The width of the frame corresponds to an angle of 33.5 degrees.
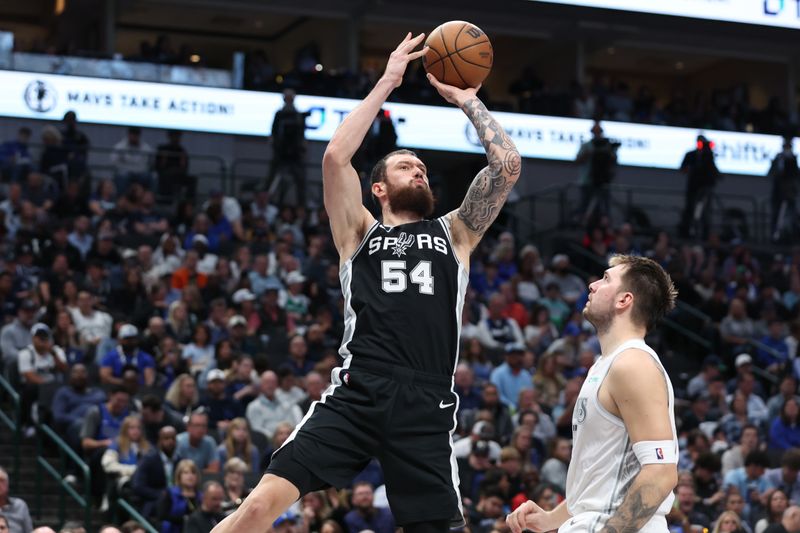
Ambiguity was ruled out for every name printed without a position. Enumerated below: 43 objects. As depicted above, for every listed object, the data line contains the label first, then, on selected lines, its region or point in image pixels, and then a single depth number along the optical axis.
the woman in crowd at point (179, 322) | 16.28
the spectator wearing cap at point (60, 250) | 17.75
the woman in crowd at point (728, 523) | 12.82
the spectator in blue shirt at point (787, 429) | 16.91
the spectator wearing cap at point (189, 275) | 17.84
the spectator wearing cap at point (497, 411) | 15.38
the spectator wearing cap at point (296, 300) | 18.06
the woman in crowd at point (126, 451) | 13.27
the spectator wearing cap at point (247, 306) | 17.09
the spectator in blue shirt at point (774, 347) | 20.69
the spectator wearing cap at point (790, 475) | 14.78
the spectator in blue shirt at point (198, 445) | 13.40
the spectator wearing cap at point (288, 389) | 14.92
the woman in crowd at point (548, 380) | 16.84
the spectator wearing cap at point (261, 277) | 18.34
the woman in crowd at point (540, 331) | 18.72
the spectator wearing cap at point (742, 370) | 18.86
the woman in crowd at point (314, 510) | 12.73
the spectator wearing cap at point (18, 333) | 15.45
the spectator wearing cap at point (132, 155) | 22.20
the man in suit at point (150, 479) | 12.78
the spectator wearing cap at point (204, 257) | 18.44
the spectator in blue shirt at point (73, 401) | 13.90
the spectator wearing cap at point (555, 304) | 20.05
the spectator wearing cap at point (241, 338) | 16.31
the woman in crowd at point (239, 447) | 13.62
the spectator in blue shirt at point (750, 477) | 15.08
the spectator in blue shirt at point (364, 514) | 12.76
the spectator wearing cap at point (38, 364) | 14.58
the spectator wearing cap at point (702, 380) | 18.72
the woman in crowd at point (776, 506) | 13.57
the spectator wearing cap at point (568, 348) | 17.93
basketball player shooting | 6.28
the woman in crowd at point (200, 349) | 15.62
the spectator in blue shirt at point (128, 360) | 14.85
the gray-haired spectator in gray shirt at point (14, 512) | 11.59
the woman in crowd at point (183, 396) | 14.35
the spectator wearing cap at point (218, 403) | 14.53
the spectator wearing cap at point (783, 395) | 17.69
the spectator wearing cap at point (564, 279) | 21.12
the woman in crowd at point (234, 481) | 12.40
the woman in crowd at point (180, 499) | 12.48
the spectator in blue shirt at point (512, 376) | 16.66
